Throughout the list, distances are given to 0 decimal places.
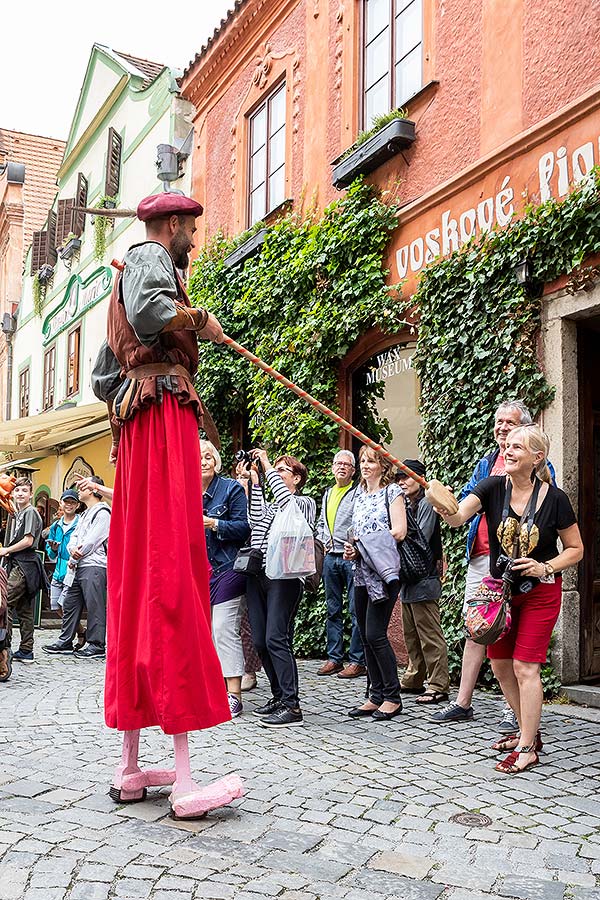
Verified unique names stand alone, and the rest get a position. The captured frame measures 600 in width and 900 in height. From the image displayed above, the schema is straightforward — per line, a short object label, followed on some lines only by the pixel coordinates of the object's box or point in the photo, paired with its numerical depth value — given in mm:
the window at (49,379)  22406
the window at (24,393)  25234
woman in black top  4594
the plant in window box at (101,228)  18116
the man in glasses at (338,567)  7863
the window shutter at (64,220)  20844
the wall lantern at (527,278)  6867
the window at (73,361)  20094
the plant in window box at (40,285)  23078
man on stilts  3518
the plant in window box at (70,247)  20234
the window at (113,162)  17438
